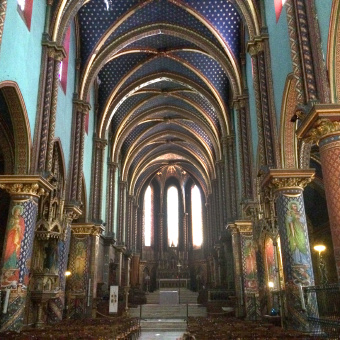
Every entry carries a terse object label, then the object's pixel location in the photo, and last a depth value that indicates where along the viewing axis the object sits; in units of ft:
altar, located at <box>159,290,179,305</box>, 97.81
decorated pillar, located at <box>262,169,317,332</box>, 36.88
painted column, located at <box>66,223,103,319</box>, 63.41
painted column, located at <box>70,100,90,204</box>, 57.41
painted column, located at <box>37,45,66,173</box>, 44.68
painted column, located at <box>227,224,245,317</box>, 65.16
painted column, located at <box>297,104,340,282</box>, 26.58
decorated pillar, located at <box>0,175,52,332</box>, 38.17
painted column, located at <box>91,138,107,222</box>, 72.23
